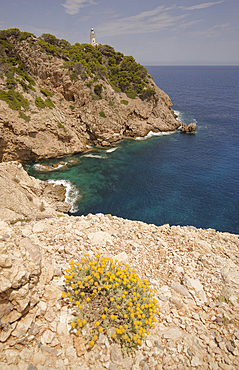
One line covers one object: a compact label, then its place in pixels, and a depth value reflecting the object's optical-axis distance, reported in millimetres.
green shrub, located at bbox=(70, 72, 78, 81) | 47844
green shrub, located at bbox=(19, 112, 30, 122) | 37112
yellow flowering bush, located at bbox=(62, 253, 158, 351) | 5602
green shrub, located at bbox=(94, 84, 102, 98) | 49375
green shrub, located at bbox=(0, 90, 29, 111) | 36375
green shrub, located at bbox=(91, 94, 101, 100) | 48819
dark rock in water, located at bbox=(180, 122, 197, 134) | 55466
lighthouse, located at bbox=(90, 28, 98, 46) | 70188
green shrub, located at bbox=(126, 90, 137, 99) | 57750
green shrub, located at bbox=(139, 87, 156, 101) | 57850
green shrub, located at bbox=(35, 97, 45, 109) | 40531
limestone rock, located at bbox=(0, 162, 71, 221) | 15359
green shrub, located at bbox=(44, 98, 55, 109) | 42562
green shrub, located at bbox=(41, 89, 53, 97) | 44869
